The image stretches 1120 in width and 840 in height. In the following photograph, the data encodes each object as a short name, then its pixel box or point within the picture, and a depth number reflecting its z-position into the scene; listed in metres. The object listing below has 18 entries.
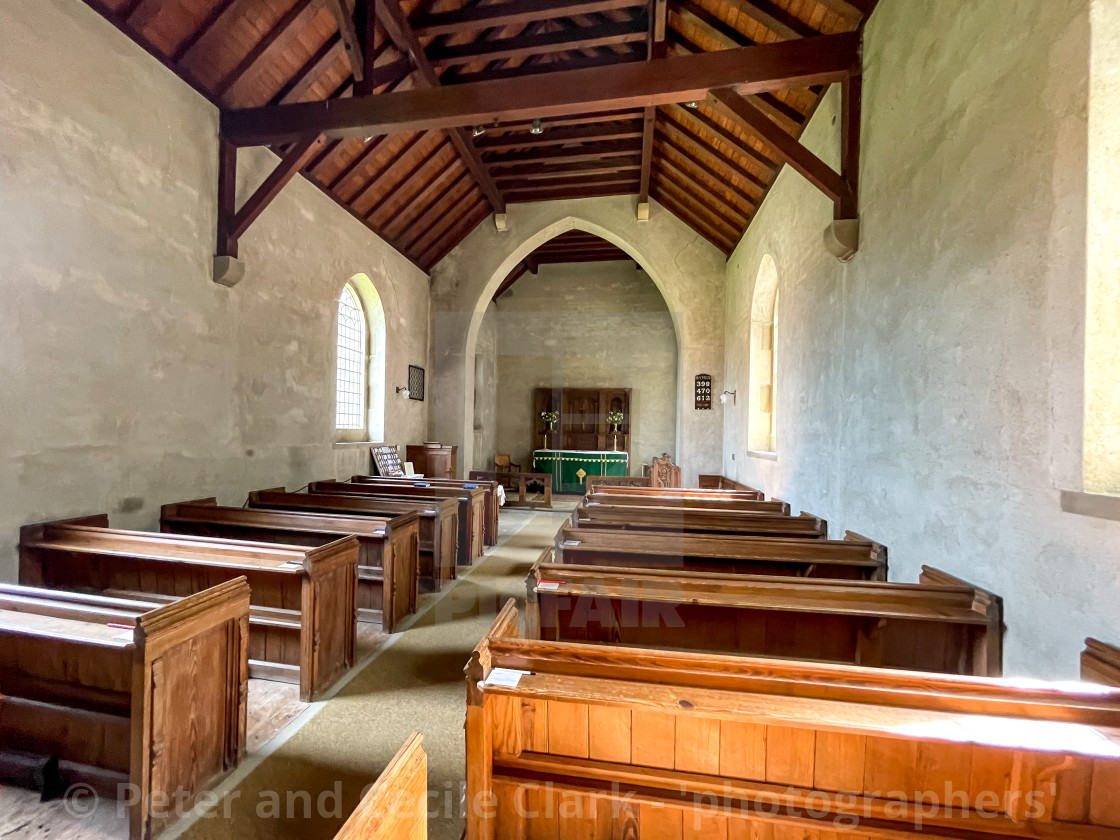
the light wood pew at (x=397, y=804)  0.70
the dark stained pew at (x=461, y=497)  4.88
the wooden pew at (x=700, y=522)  3.38
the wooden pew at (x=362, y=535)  3.21
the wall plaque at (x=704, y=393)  7.62
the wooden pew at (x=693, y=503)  4.23
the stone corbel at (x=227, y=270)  4.08
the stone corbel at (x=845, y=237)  3.12
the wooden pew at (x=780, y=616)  1.87
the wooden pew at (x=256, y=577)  2.46
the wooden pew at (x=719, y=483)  6.52
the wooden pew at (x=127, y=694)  1.64
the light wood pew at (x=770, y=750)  1.04
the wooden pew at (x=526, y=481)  8.51
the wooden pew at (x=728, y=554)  2.63
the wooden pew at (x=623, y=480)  7.09
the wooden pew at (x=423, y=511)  4.01
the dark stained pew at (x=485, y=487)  5.50
